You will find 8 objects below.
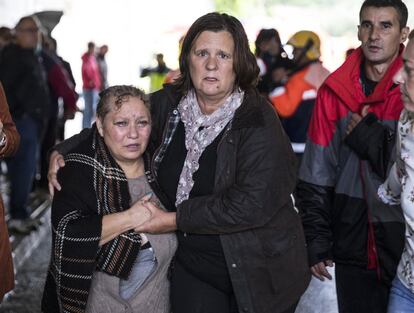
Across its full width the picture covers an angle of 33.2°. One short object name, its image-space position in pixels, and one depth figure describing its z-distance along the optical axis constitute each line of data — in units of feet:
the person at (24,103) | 22.59
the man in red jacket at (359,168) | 10.56
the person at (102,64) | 58.29
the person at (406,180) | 8.56
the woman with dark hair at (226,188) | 9.68
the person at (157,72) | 47.75
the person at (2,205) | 10.62
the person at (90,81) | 50.65
